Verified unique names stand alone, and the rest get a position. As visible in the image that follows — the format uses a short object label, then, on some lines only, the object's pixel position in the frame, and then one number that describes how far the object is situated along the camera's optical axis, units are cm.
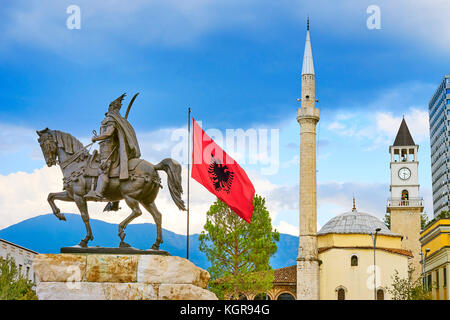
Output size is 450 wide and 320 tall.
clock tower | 7800
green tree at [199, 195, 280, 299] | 4731
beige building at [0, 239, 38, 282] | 4247
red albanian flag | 2023
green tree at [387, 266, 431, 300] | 4166
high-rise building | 12700
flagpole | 1678
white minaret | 6150
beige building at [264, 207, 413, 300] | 6328
